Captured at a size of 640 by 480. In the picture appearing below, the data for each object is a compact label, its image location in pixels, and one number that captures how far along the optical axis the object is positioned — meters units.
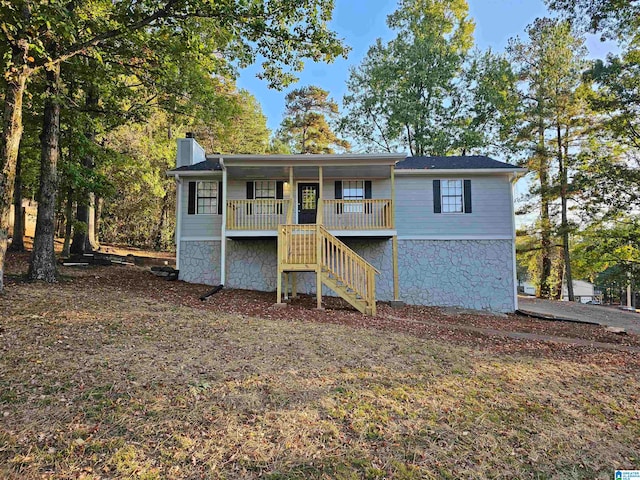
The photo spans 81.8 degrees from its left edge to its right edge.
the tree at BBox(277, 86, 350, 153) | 25.95
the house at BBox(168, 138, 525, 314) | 11.18
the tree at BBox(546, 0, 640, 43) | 7.90
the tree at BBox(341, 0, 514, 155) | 20.44
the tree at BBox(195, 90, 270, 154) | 21.81
